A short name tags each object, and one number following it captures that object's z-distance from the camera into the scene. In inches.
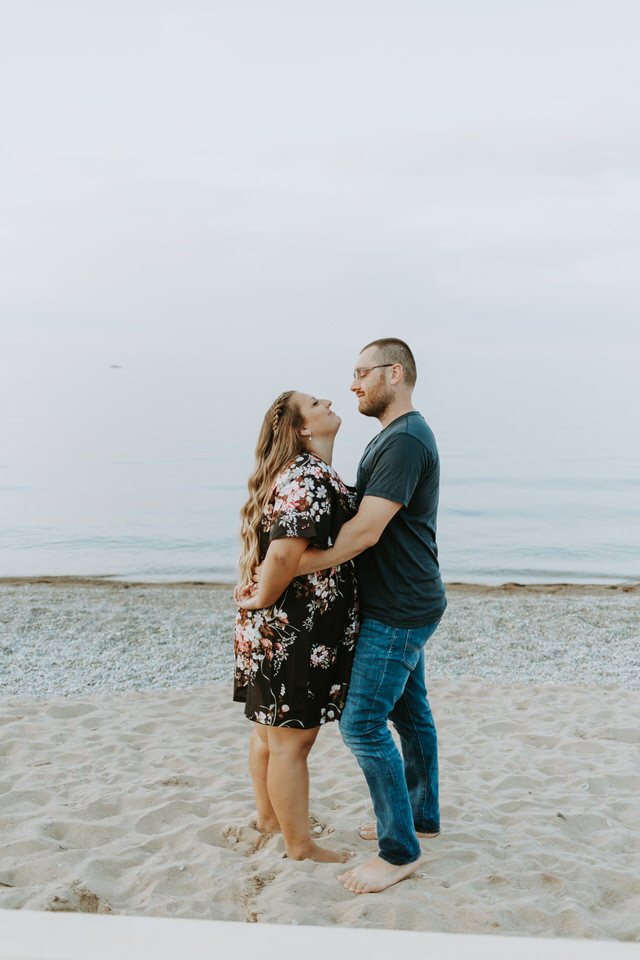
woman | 126.8
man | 125.8
